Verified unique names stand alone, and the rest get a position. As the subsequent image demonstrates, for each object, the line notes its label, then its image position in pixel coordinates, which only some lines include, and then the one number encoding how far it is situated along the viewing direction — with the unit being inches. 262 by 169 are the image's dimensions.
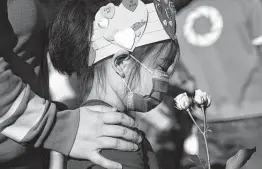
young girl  68.5
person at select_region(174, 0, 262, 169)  85.6
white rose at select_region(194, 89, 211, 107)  66.9
